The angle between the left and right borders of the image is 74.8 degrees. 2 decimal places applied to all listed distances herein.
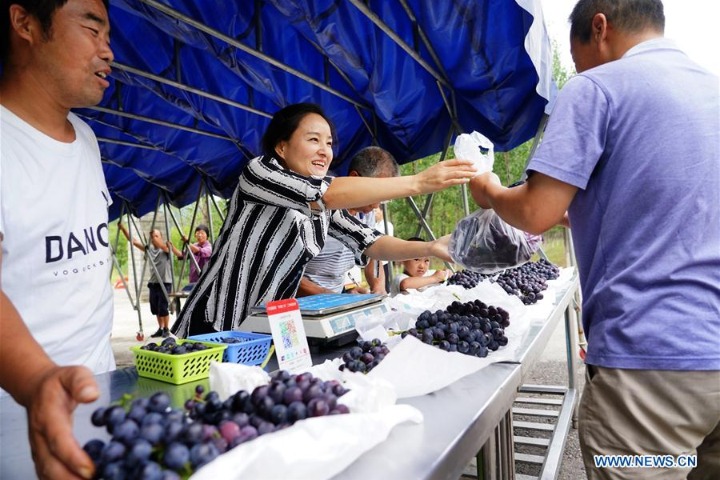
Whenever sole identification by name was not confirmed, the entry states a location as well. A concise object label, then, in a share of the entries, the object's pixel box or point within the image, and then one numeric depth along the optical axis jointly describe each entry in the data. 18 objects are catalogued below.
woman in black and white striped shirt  1.67
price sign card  1.20
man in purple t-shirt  1.09
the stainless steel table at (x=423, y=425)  0.73
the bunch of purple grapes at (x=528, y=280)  2.44
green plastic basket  1.17
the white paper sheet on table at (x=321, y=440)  0.59
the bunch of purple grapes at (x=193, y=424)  0.54
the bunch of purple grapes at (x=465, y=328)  1.31
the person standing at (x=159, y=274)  7.92
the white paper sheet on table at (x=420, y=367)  1.03
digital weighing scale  1.48
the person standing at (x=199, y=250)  7.83
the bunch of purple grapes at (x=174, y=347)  1.19
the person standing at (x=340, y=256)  2.93
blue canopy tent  2.91
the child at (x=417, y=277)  3.71
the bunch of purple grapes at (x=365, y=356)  1.11
